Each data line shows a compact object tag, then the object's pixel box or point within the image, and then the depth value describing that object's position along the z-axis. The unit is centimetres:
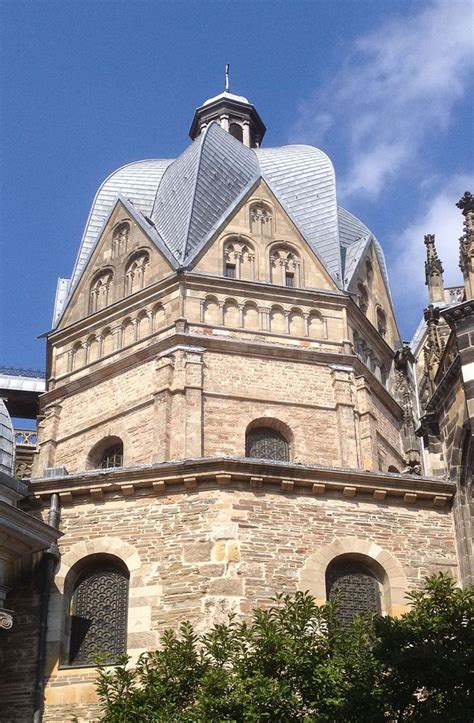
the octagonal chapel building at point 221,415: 1844
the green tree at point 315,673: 1451
